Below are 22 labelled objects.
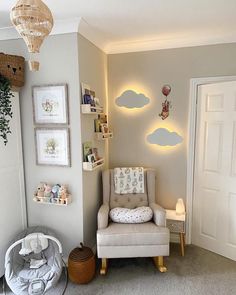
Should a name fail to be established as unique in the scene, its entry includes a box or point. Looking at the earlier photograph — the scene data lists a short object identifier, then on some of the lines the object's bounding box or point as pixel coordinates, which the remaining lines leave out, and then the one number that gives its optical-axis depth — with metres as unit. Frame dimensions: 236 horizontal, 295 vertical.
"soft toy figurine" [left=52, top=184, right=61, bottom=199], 2.43
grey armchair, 2.34
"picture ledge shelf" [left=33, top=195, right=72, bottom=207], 2.38
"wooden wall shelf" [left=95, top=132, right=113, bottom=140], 2.75
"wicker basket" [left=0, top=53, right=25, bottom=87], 2.17
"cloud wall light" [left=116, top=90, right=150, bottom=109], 3.00
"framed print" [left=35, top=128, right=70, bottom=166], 2.42
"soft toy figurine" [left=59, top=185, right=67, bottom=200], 2.39
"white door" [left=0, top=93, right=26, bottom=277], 2.32
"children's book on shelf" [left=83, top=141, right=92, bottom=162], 2.45
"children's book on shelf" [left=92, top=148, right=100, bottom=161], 2.62
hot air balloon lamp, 1.09
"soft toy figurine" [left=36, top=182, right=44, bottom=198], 2.47
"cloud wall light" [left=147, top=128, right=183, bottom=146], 2.94
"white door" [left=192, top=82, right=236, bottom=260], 2.64
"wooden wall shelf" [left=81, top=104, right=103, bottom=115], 2.35
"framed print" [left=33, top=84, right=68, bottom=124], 2.36
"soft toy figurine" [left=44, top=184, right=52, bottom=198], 2.45
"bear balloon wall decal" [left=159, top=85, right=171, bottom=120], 2.92
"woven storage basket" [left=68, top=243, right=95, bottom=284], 2.26
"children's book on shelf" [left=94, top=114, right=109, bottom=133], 2.77
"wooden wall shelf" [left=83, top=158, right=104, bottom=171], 2.40
